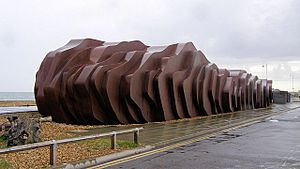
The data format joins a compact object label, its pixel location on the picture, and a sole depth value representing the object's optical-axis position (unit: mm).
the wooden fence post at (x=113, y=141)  11672
